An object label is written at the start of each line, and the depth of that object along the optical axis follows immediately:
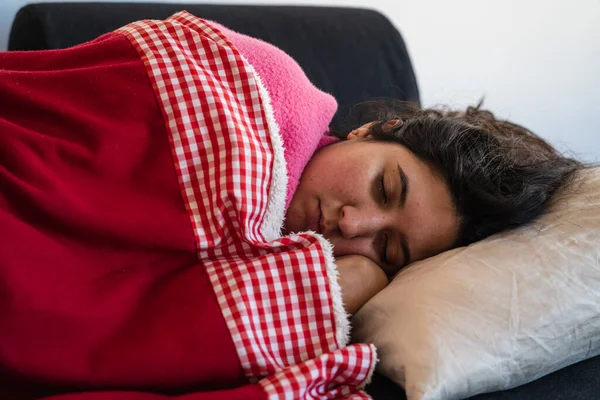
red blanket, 0.74
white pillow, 0.79
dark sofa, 1.28
